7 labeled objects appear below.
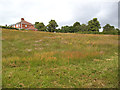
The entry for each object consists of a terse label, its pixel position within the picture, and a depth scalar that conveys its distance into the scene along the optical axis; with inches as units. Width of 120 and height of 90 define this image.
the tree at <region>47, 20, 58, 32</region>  3027.8
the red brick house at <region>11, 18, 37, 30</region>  2689.5
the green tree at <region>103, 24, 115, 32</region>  3062.5
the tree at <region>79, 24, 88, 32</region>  2924.2
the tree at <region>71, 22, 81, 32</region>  3062.0
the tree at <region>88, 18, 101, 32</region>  2778.1
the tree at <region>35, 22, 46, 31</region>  3158.2
